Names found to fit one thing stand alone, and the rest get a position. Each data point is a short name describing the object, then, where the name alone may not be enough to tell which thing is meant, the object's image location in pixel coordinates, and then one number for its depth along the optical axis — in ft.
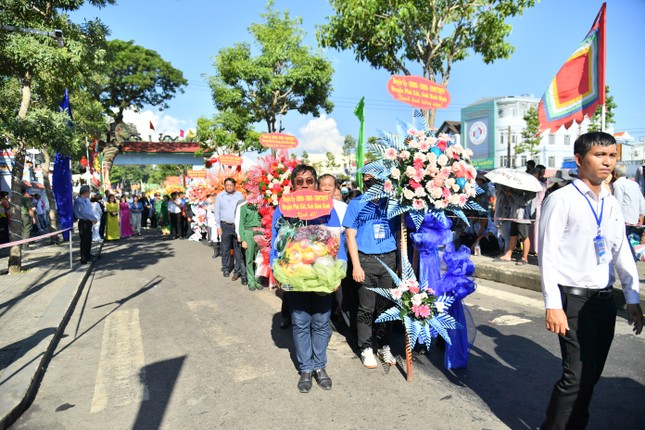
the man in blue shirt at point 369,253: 13.34
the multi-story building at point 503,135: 183.93
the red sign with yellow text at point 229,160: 54.42
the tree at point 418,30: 39.29
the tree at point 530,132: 128.98
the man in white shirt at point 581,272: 8.39
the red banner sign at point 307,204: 12.46
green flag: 27.84
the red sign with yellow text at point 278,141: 33.86
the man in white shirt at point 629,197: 24.07
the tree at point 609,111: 98.43
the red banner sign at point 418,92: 15.19
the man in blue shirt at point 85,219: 35.99
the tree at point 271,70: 69.05
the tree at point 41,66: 26.08
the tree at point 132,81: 108.06
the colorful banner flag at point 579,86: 26.35
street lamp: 22.16
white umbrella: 26.99
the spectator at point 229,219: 28.27
